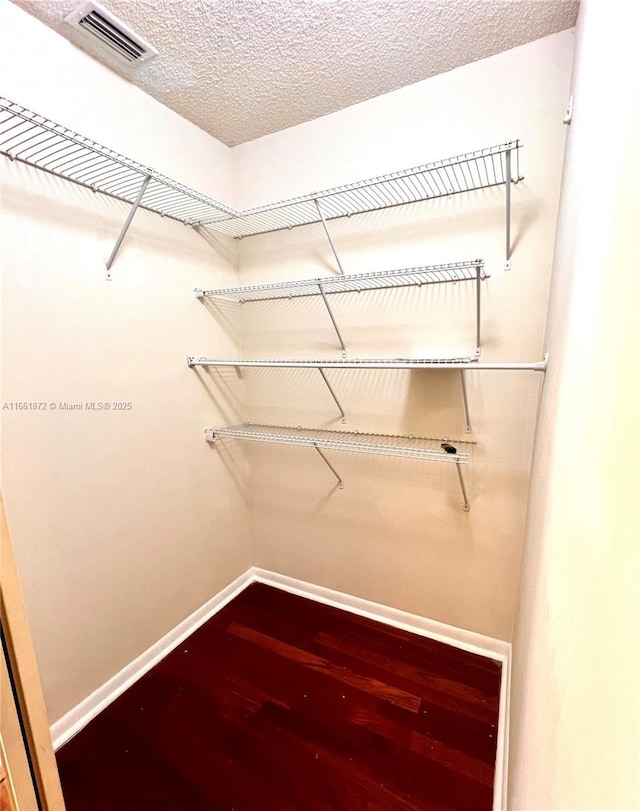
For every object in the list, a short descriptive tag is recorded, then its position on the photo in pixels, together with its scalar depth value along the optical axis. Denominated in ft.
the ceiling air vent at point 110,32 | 3.76
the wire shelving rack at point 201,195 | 3.69
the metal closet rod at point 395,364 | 4.02
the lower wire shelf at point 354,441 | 4.99
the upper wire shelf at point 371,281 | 4.46
